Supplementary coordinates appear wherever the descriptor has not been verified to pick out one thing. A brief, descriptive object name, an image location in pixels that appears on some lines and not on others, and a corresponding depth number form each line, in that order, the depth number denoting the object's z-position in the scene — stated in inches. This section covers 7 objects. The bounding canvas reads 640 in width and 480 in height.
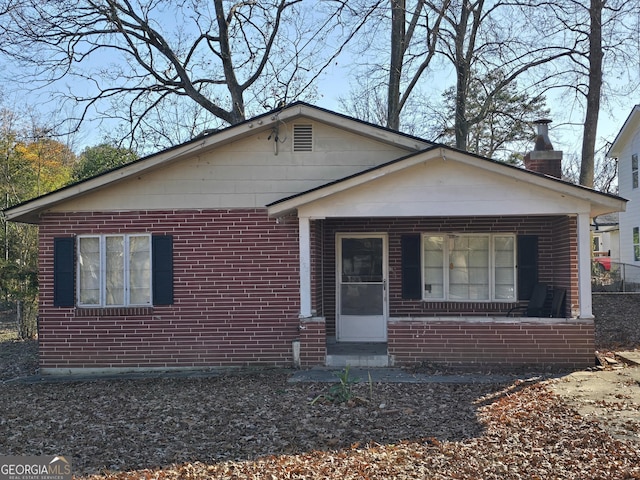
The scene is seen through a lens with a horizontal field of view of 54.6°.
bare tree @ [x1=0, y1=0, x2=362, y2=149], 797.9
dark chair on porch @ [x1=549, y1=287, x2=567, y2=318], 420.5
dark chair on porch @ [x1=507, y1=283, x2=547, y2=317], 443.2
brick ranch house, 400.5
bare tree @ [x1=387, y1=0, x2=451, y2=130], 842.8
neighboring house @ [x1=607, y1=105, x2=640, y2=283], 987.3
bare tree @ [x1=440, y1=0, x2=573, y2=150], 830.5
